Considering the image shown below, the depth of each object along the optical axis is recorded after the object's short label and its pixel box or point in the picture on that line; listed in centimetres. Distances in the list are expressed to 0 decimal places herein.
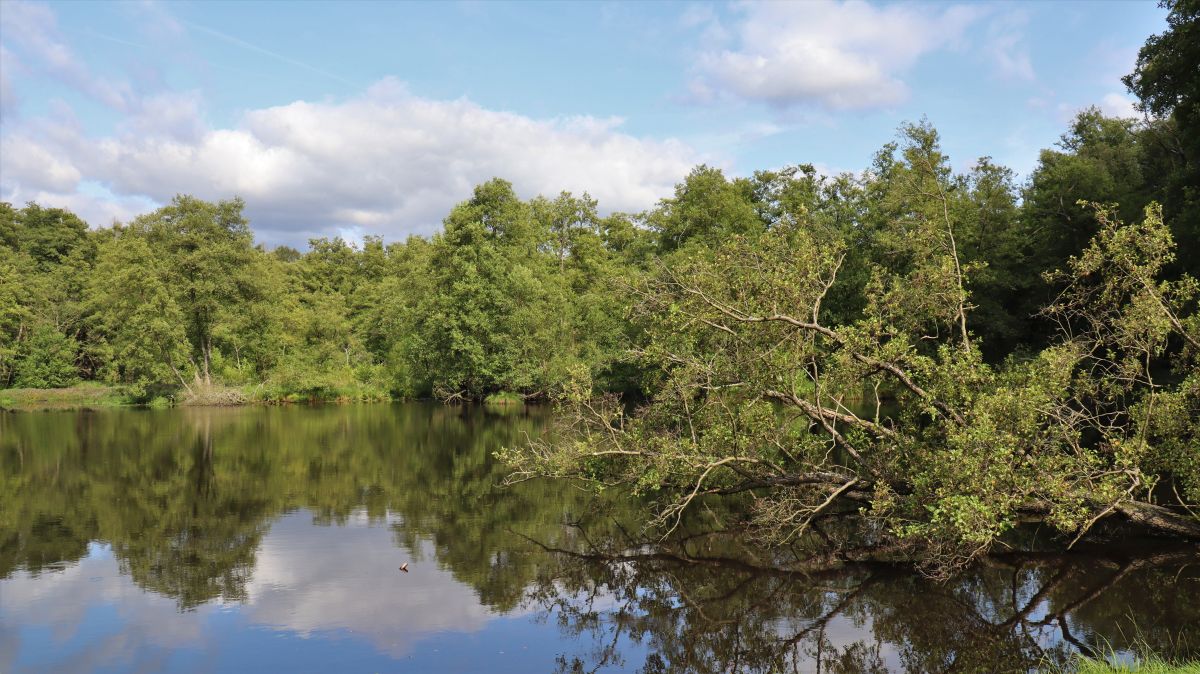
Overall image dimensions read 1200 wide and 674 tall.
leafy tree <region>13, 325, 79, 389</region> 5725
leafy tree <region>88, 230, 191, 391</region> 5134
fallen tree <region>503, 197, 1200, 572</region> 1283
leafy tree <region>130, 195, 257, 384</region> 5350
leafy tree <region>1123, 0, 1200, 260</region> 2442
